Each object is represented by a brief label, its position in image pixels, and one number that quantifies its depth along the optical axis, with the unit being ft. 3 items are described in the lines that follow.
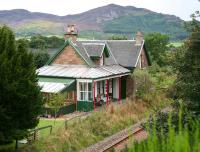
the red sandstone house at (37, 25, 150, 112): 116.57
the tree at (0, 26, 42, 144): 63.82
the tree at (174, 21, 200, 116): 51.36
